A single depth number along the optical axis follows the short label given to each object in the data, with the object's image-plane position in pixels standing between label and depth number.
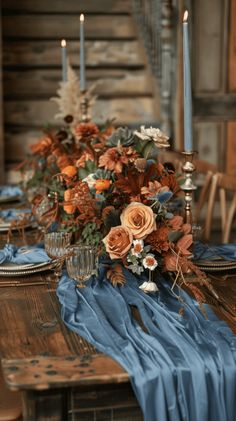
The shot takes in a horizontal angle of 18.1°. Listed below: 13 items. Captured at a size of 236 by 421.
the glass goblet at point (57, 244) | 2.12
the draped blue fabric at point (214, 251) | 2.32
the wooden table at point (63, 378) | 1.40
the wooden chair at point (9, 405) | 1.83
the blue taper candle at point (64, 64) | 3.23
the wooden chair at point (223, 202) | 3.12
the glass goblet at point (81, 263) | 1.92
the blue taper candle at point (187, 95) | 2.02
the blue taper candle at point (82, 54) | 3.06
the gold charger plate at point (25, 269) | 2.16
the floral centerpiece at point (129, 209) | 1.92
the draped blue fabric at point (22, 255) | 2.25
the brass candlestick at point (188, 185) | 2.04
